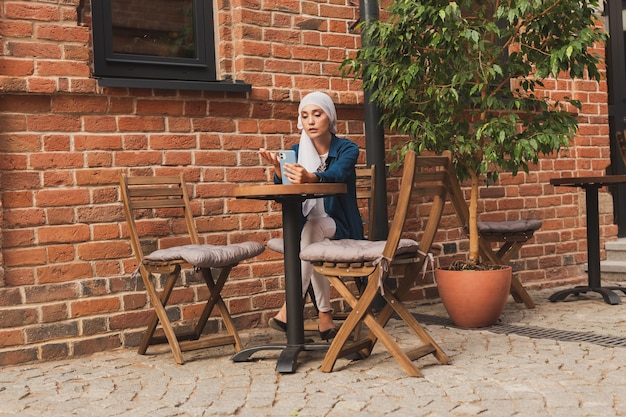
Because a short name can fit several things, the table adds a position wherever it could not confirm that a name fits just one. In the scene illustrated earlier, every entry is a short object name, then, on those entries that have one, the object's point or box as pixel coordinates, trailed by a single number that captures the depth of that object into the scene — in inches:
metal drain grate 166.9
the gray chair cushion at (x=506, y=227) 210.5
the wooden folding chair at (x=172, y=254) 158.4
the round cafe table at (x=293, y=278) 153.0
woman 169.6
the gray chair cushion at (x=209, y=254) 154.3
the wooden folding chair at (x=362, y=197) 177.9
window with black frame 182.7
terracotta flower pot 186.1
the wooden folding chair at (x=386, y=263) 140.6
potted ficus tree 181.2
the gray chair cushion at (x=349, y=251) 141.8
